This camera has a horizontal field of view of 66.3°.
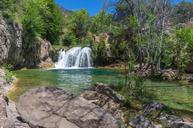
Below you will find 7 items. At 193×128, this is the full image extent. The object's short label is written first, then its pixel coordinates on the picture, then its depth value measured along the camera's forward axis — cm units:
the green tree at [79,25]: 3424
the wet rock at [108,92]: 603
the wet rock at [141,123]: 475
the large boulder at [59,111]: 413
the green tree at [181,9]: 1379
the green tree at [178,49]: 1666
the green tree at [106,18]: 1378
